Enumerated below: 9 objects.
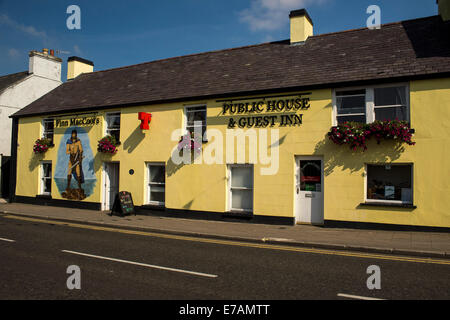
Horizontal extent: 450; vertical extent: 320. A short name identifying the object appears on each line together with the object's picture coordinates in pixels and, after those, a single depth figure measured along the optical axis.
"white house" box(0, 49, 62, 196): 22.73
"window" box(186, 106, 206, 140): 14.48
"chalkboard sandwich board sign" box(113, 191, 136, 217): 14.76
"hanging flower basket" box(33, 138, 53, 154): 18.61
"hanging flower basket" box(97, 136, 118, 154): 16.12
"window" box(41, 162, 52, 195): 19.27
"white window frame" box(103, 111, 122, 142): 16.70
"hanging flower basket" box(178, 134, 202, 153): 14.16
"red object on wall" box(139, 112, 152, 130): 15.00
